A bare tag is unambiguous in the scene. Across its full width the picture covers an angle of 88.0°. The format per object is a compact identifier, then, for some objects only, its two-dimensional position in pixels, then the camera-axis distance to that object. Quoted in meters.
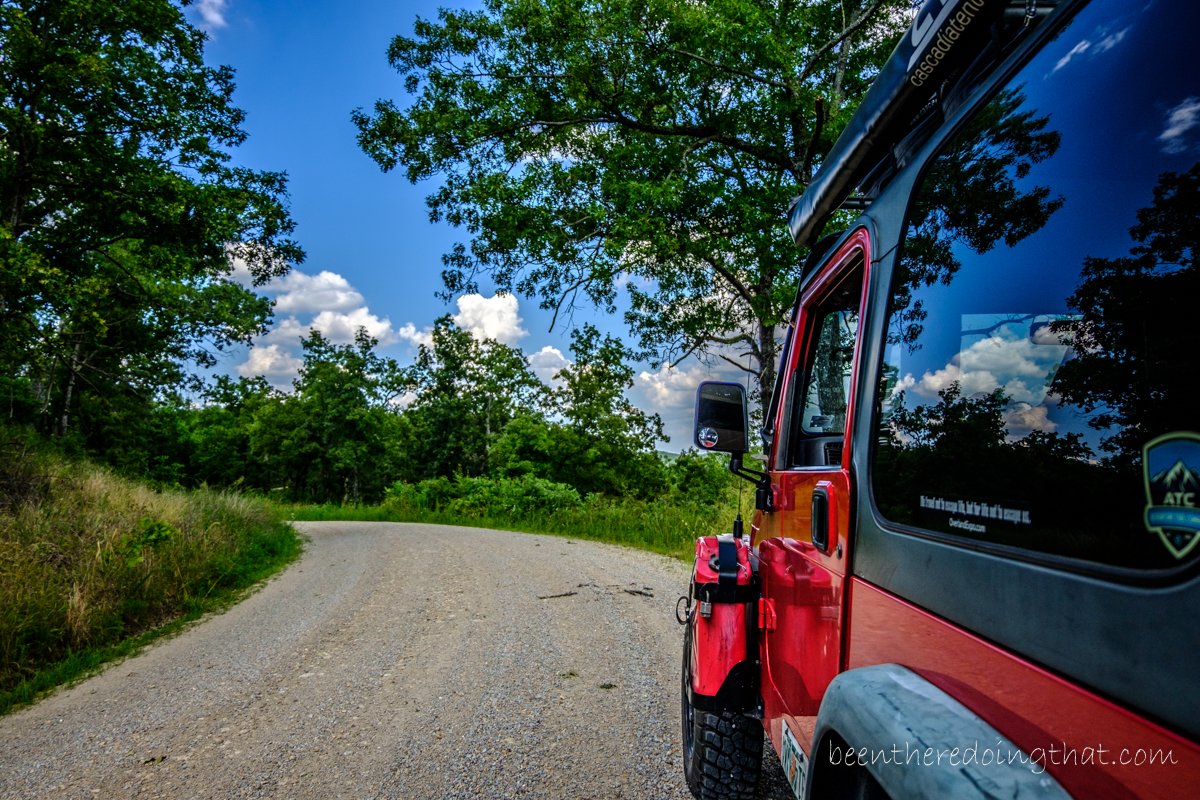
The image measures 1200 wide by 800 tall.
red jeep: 0.77
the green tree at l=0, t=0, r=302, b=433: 10.81
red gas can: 2.52
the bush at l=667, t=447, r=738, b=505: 21.29
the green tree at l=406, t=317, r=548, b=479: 40.28
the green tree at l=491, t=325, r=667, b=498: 27.23
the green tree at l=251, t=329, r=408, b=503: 43.41
